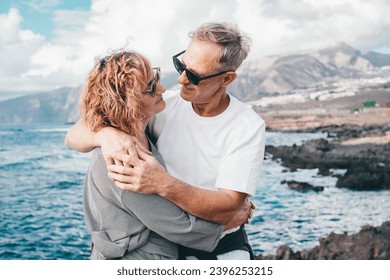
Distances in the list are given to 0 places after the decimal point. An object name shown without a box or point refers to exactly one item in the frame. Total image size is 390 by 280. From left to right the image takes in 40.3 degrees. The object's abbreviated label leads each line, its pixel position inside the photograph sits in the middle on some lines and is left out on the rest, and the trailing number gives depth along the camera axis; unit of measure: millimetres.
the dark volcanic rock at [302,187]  12078
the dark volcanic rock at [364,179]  11992
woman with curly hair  1209
